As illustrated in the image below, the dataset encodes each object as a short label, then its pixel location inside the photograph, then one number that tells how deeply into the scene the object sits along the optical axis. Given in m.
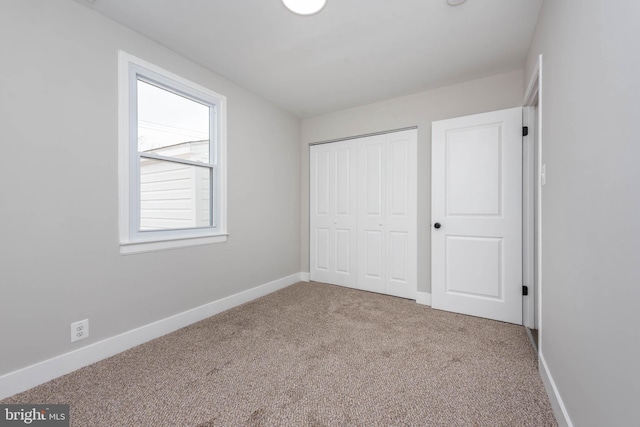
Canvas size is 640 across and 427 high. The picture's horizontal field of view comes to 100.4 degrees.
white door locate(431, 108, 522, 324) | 2.54
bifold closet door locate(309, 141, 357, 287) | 3.68
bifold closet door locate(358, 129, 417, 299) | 3.23
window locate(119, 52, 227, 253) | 2.08
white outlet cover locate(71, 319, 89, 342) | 1.80
